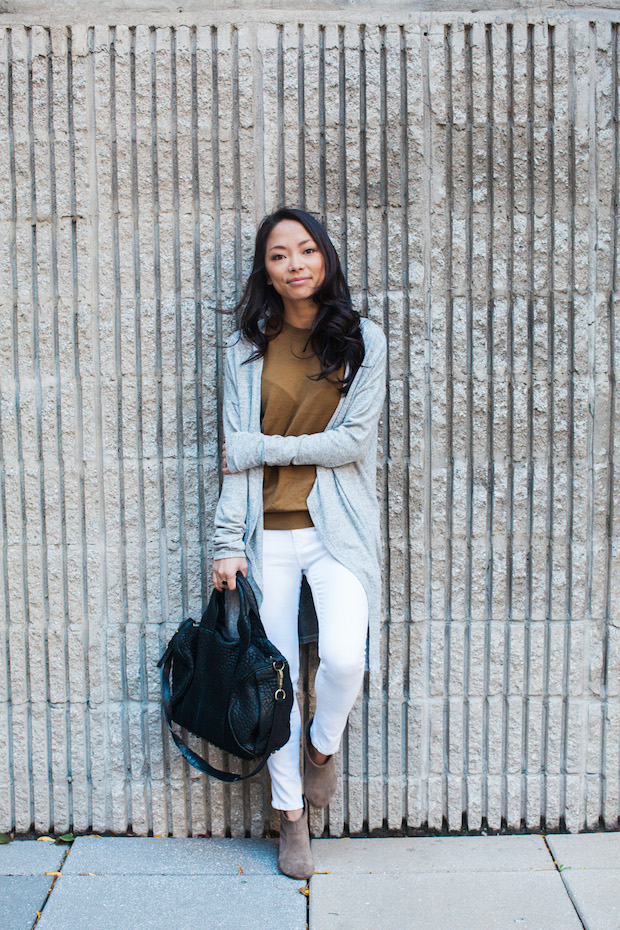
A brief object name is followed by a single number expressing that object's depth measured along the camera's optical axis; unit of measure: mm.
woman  2805
